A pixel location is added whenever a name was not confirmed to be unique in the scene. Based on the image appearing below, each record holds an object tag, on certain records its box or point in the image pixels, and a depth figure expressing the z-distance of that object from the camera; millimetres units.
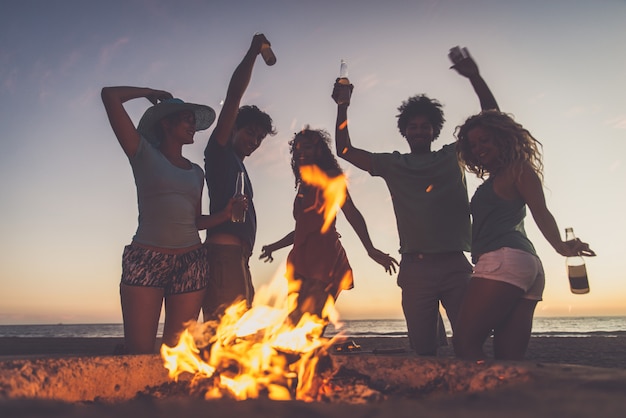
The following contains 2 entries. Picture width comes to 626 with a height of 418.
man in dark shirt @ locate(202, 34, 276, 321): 3488
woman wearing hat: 3119
